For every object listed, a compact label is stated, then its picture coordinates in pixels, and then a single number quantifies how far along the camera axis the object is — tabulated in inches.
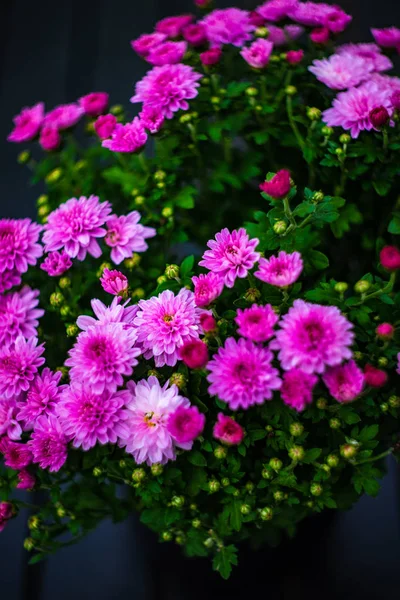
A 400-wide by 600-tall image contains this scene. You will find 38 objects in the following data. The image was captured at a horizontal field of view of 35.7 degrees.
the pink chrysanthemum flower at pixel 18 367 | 28.3
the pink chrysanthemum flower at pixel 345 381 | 24.1
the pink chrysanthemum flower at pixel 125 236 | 32.0
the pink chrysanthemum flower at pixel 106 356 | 25.6
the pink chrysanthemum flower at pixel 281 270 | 24.6
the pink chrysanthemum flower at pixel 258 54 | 33.7
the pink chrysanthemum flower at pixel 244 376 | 24.0
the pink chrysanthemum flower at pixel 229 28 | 35.4
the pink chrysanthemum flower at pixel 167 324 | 26.2
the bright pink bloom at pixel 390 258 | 24.0
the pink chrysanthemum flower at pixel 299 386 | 23.3
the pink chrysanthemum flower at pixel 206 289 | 25.2
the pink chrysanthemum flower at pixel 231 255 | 26.0
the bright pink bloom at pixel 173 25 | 37.3
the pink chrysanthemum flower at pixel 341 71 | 33.0
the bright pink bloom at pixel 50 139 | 36.3
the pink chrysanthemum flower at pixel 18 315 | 30.7
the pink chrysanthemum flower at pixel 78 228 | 31.3
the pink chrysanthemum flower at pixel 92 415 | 25.9
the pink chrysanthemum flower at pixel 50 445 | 26.8
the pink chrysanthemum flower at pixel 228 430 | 23.8
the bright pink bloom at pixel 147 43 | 36.5
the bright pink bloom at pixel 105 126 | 32.7
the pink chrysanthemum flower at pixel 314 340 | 23.5
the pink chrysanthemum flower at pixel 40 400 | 27.7
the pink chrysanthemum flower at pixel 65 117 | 37.4
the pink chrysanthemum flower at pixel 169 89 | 32.5
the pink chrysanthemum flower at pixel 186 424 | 23.6
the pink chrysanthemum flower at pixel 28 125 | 38.1
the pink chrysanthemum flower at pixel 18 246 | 31.8
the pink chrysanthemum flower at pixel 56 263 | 31.4
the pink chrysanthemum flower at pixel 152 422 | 25.4
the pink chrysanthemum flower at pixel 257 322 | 23.8
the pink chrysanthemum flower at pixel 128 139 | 31.4
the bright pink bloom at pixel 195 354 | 23.6
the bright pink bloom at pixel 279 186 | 25.2
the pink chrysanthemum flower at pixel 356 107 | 31.1
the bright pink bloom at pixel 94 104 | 36.2
